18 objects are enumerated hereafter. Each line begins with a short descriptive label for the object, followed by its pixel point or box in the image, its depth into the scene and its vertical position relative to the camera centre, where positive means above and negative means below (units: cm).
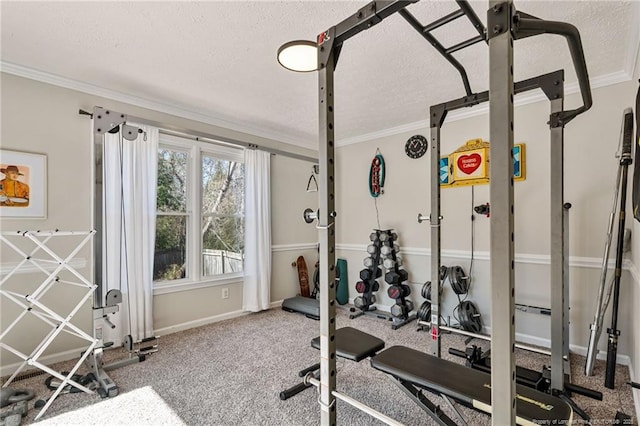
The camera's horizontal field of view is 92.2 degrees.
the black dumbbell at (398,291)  374 -96
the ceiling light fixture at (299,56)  158 +87
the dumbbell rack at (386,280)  373 -85
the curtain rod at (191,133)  265 +82
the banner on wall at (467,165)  343 +54
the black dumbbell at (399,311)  366 -117
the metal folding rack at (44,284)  201 -52
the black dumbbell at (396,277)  373 -77
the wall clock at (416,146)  392 +86
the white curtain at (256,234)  397 -25
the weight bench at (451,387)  122 -80
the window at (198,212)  344 +4
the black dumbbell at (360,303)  401 -117
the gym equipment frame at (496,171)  83 +16
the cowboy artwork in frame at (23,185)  244 +27
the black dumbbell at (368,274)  400 -79
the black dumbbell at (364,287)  404 -96
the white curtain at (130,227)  288 -10
